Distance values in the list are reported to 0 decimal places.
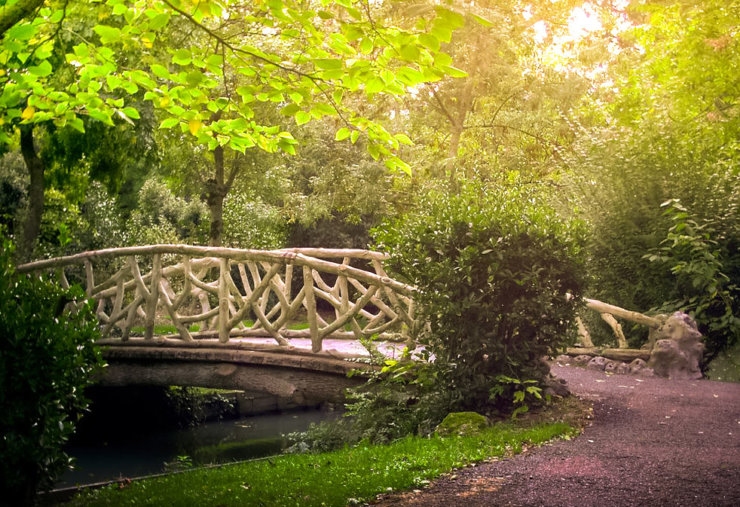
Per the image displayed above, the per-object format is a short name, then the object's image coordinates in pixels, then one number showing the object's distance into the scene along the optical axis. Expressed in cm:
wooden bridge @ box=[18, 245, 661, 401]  963
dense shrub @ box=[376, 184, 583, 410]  794
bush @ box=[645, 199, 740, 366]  1162
